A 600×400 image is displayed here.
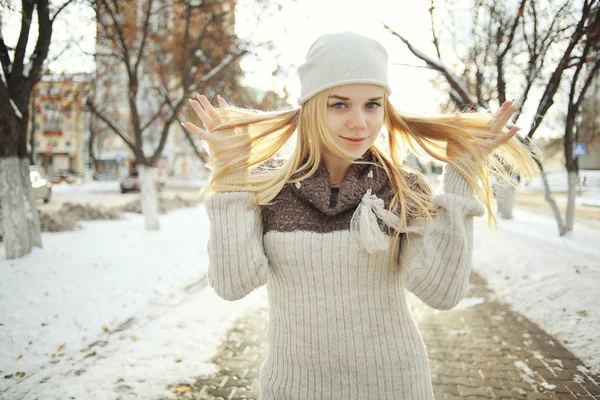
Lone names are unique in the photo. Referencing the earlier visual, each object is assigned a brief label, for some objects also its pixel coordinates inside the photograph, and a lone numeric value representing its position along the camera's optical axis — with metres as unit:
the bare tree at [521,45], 7.67
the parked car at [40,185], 16.14
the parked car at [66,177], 34.82
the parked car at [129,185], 27.56
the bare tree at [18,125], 6.26
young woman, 1.52
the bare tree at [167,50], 10.28
